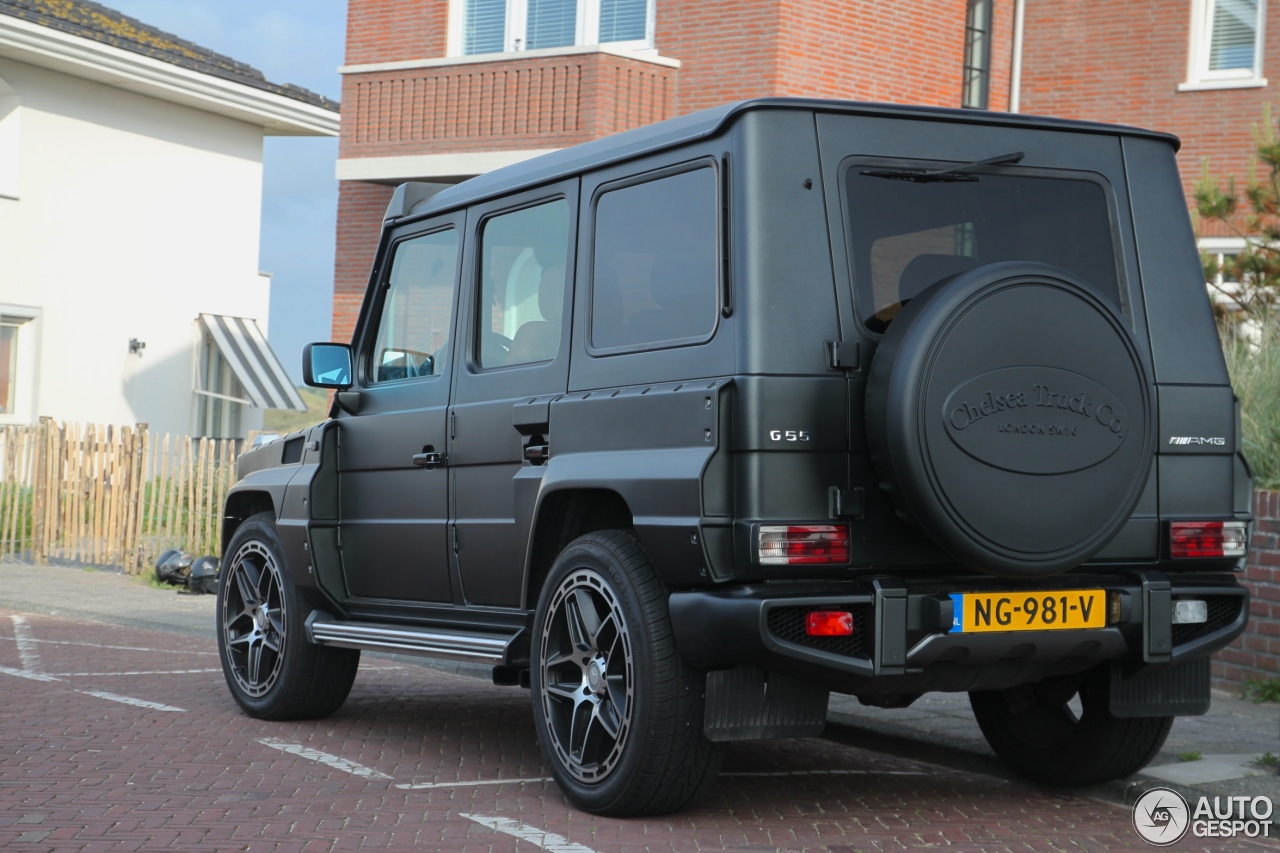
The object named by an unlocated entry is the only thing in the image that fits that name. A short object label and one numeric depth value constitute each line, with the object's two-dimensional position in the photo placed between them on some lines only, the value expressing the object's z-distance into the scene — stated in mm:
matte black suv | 4828
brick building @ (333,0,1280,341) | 18766
